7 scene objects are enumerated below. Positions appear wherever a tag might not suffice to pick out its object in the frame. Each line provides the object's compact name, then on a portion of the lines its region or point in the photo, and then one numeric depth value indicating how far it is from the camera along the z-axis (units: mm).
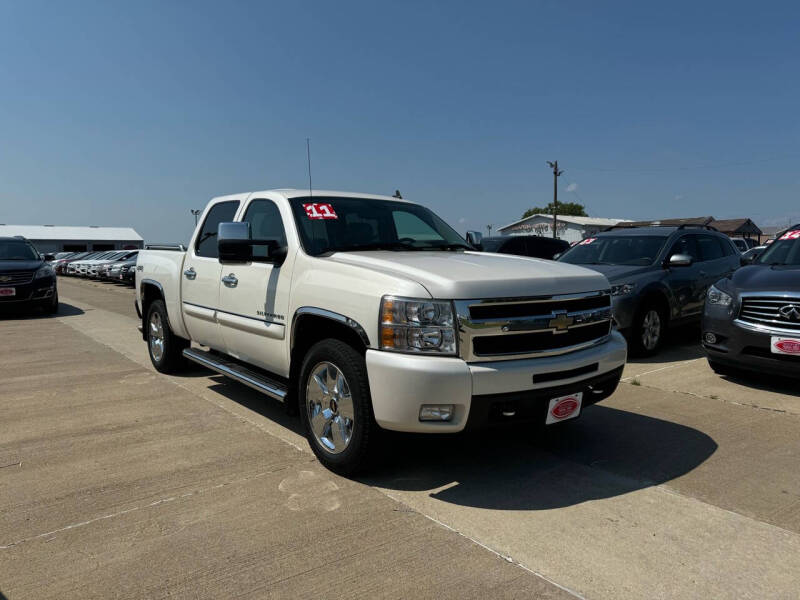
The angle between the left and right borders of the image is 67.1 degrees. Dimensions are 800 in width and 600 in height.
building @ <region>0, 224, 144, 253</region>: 74938
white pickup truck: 3227
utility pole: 47131
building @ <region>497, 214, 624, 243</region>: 61538
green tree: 95188
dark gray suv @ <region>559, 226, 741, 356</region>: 7121
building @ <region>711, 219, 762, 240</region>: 58006
